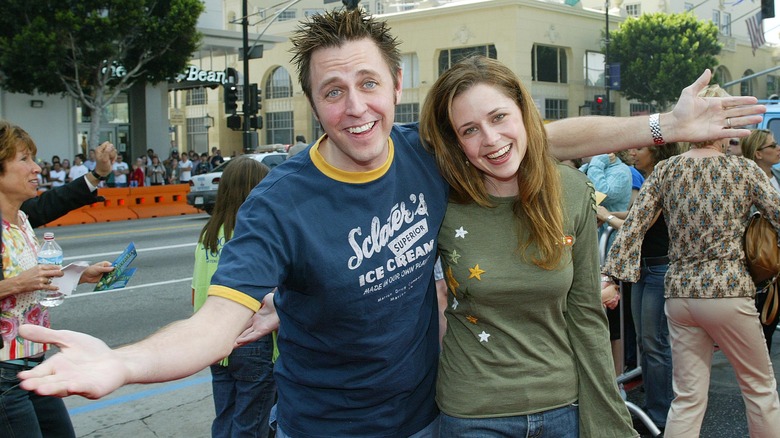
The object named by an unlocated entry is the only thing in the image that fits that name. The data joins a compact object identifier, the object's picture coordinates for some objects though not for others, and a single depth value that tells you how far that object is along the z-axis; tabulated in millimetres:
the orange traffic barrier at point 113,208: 20939
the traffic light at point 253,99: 27391
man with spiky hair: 2322
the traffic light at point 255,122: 27266
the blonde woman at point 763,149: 6578
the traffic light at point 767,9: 20250
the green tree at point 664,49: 55219
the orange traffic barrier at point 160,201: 22156
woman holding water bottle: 3451
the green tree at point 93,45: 23188
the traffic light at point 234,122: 26812
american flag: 36625
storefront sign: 32125
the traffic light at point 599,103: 39656
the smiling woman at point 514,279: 2496
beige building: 52719
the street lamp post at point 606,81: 43925
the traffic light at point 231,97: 27005
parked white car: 21031
